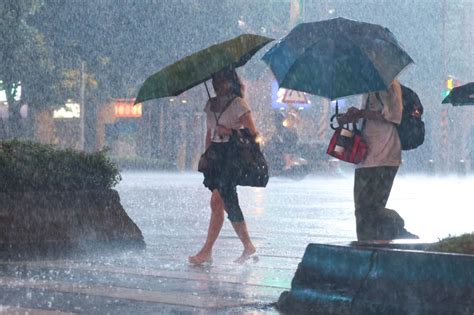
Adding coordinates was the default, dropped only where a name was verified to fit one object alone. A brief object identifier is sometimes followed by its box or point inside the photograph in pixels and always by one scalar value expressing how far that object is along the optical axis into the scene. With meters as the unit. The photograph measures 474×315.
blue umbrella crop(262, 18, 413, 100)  17.37
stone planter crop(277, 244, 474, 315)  12.83
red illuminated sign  128.82
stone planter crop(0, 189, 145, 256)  22.03
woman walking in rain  20.59
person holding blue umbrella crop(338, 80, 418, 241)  17.84
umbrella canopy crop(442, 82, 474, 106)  19.13
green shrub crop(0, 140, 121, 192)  22.89
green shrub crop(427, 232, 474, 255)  13.78
